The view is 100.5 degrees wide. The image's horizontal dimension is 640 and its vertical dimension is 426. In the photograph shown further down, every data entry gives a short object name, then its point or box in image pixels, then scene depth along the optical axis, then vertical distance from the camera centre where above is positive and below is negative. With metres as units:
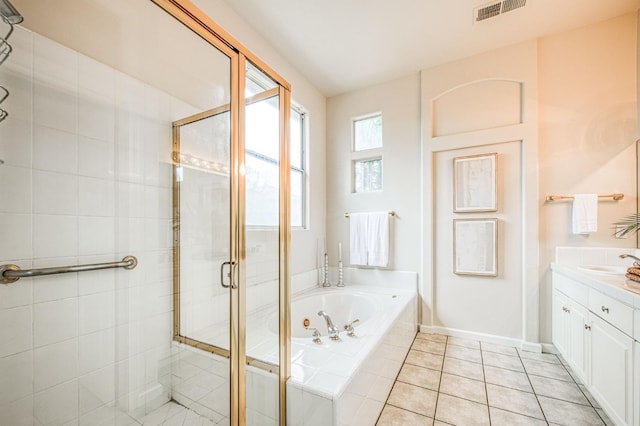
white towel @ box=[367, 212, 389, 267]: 2.96 -0.29
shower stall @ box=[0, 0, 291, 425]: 1.07 -0.03
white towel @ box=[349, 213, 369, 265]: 3.08 -0.29
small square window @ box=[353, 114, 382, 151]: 3.21 +1.00
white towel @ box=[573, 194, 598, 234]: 2.14 +0.00
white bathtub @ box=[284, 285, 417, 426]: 1.25 -0.87
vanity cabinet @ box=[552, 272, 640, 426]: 1.29 -0.78
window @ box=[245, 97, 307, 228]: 1.45 +0.28
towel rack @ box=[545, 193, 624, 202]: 2.13 +0.14
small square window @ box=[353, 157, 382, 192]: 3.19 +0.47
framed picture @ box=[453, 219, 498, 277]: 2.56 -0.33
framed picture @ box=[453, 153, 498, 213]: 2.56 +0.29
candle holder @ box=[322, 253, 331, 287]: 3.07 -0.71
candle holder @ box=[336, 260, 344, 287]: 3.09 -0.76
